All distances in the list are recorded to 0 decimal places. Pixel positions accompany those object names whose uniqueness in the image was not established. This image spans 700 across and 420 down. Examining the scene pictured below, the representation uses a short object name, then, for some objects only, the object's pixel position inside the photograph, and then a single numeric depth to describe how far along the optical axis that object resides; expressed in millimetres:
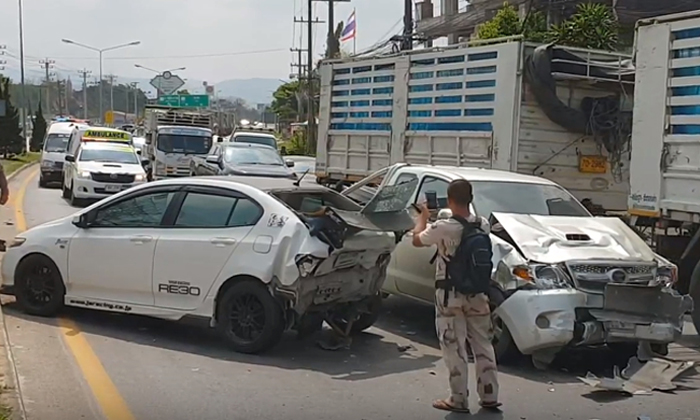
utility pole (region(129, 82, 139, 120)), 126981
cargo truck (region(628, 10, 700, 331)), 9445
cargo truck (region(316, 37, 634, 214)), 13445
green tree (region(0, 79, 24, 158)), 47094
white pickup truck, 7727
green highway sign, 70562
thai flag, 50906
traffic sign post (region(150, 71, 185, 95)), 83250
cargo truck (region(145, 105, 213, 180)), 29781
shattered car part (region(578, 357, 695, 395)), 7367
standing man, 6594
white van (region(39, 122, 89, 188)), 30266
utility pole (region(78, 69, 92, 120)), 105481
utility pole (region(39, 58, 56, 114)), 121638
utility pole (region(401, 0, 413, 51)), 32062
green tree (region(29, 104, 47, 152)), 63562
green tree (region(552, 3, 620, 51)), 20344
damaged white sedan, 8078
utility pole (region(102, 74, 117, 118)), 104225
